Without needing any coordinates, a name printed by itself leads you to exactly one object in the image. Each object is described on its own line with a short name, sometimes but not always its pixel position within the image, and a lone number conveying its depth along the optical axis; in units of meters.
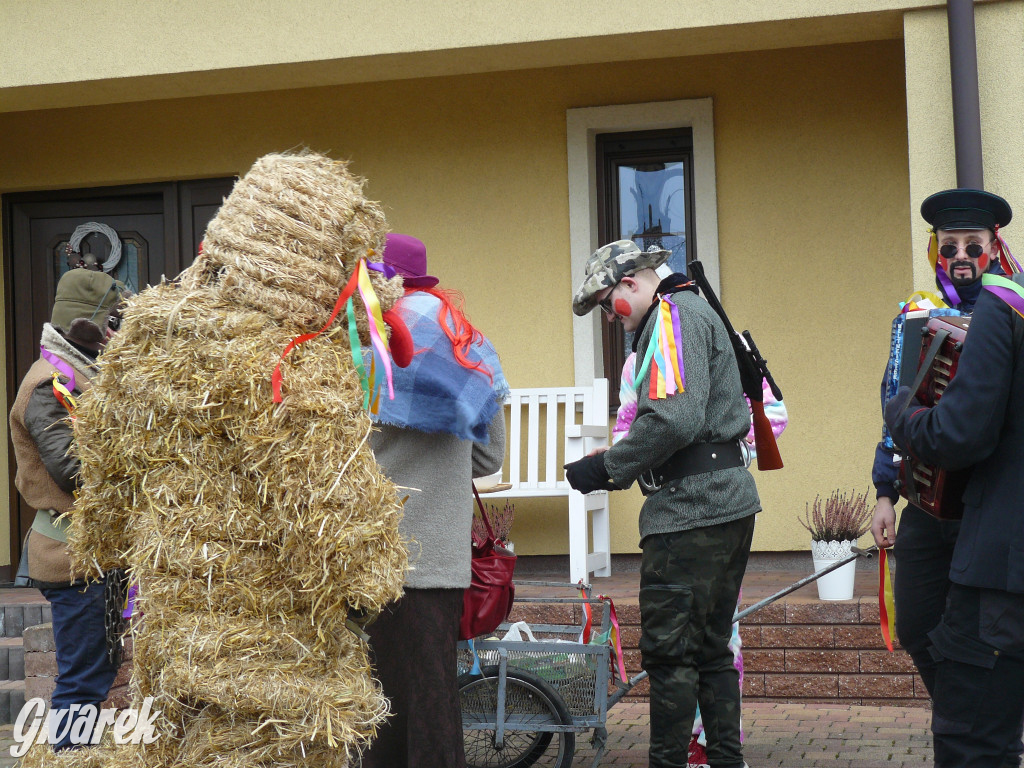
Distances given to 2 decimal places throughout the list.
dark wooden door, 8.42
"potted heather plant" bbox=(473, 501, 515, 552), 6.85
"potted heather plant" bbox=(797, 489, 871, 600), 5.96
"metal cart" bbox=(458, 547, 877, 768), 4.29
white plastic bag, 4.55
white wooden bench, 6.77
